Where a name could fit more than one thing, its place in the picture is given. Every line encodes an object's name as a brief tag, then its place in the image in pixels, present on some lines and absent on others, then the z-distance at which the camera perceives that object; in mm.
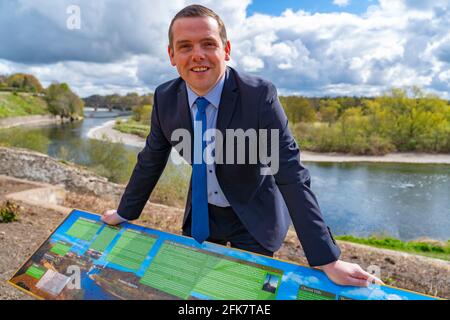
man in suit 1750
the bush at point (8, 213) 5102
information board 1552
